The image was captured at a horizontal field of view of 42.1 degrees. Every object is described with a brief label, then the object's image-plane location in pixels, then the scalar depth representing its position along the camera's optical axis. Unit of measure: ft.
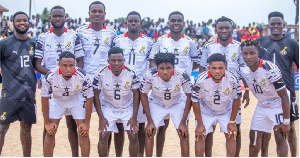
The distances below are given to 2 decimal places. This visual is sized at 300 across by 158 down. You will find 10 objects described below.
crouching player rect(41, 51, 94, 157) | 21.39
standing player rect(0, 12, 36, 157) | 23.07
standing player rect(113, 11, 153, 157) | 24.93
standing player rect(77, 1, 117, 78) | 24.88
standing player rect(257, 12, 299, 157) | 23.62
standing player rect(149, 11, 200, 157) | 24.97
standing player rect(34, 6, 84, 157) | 24.02
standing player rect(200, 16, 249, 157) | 24.25
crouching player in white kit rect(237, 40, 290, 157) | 21.39
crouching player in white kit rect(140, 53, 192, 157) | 21.65
